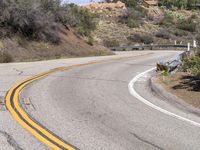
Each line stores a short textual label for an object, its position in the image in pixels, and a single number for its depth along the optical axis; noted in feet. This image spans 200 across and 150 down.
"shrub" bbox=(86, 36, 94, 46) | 134.10
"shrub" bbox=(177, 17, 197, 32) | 245.26
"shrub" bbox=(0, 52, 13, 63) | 85.05
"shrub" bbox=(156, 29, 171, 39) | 224.74
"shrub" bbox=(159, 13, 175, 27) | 261.44
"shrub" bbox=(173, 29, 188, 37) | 234.27
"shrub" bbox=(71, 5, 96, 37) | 158.15
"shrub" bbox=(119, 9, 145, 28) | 246.68
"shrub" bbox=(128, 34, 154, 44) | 212.68
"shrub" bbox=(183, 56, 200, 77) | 47.29
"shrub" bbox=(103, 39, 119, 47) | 192.69
